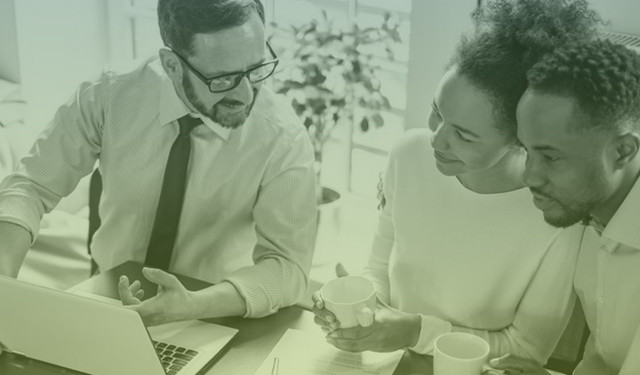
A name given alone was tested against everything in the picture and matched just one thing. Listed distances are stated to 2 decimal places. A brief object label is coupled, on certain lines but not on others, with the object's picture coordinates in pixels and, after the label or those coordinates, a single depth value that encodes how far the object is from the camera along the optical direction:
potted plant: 1.70
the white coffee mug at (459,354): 1.46
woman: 1.47
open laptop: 1.57
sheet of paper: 1.60
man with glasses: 1.78
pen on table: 1.59
